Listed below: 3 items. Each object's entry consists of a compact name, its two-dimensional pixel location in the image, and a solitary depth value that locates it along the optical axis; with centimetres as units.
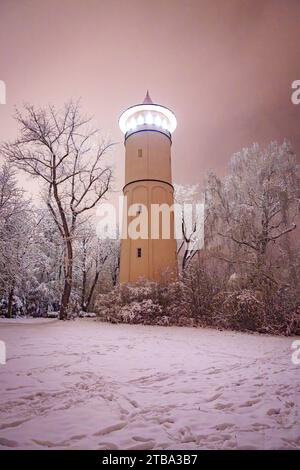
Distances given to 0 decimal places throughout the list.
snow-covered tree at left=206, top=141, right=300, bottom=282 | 1733
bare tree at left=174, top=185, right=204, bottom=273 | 2773
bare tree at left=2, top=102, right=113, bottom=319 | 1836
